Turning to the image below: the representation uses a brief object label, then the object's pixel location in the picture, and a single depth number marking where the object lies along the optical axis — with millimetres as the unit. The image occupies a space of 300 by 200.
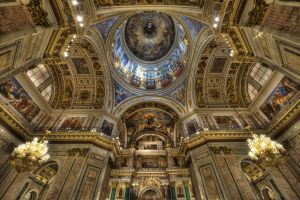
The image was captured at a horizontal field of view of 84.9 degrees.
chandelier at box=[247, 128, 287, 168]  7430
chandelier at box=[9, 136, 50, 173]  7251
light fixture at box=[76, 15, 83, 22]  7746
